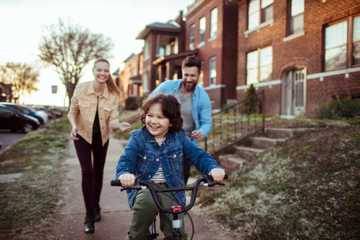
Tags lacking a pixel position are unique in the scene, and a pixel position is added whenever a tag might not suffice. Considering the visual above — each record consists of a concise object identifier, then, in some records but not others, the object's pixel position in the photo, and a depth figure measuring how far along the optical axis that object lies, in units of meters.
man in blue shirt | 3.87
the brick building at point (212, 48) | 18.73
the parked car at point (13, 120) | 15.88
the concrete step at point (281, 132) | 6.92
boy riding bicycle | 2.41
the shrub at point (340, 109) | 8.65
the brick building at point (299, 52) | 10.03
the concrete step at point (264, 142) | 6.85
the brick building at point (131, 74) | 40.31
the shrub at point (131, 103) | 34.28
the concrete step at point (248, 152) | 6.81
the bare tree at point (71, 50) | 33.25
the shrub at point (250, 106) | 13.61
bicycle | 1.99
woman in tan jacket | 3.79
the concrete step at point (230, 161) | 6.67
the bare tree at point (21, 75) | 35.38
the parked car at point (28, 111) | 16.49
